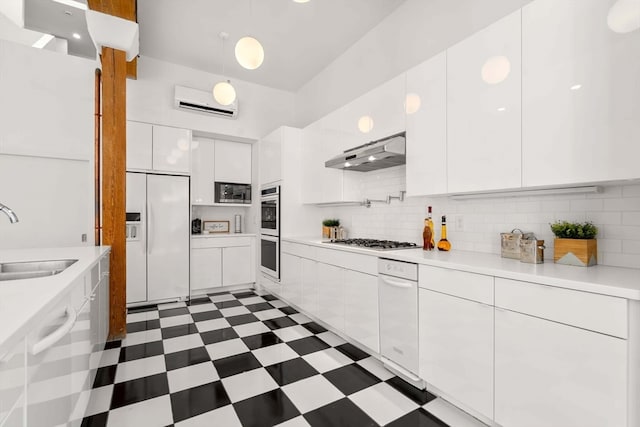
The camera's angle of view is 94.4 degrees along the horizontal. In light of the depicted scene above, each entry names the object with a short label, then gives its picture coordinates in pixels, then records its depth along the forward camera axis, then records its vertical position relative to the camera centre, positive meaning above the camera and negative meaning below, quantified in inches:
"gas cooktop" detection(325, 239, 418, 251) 99.0 -11.3
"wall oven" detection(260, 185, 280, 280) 156.8 -10.1
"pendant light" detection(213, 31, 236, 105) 111.6 +45.4
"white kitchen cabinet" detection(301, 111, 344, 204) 131.0 +25.9
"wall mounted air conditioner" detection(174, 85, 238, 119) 157.6 +60.1
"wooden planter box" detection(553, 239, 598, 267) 61.6 -8.3
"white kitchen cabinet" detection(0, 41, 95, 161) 118.8 +46.1
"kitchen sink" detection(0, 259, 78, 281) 68.3 -13.6
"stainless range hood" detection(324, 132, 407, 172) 94.9 +19.9
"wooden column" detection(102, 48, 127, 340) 108.5 +13.0
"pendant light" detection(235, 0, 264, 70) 84.4 +46.4
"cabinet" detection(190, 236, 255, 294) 163.6 -28.0
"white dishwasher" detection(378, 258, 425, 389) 77.8 -29.0
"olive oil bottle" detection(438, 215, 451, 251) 92.7 -9.1
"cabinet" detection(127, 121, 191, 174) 145.8 +33.0
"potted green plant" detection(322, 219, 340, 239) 148.3 -6.7
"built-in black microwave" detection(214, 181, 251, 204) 176.2 +12.4
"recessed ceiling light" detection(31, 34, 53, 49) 123.3 +72.2
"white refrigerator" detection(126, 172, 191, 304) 144.2 -12.0
